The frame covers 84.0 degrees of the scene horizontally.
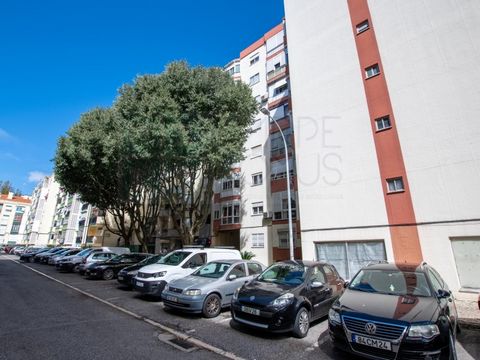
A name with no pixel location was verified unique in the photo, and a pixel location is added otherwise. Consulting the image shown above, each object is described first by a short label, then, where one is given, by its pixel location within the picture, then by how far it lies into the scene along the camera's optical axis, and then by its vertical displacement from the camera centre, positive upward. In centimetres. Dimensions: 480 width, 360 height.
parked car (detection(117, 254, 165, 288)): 1159 -87
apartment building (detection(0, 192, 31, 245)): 8981 +1173
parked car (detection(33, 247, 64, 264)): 2741 -35
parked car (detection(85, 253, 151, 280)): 1465 -80
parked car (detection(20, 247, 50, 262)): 3050 -42
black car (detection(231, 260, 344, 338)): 566 -110
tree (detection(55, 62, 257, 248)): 1491 +708
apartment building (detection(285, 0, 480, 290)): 1099 +517
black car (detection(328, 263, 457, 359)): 405 -114
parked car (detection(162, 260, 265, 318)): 716 -103
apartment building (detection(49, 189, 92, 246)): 5310 +624
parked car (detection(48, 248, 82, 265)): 2277 -19
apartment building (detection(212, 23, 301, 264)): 2123 +592
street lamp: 1126 +85
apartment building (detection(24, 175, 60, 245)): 7494 +1087
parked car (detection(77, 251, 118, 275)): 1565 -45
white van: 924 -61
